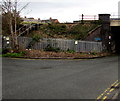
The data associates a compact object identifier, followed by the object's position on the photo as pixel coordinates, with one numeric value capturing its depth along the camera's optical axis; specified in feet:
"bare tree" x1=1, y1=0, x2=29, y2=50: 73.51
